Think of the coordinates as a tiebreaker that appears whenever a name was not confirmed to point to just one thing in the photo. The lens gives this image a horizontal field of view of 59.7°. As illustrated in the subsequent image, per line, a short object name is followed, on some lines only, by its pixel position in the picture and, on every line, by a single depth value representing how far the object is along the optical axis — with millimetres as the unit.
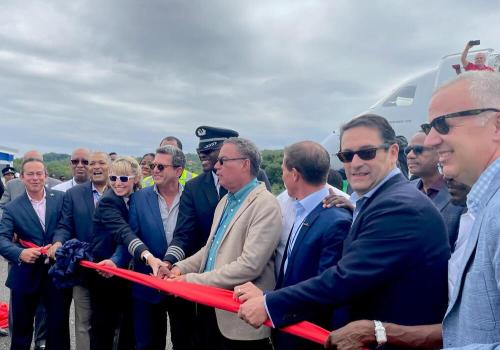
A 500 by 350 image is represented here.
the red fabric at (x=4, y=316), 5987
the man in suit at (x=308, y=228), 2598
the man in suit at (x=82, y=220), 4496
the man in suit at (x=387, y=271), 1987
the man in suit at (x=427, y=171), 3471
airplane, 9984
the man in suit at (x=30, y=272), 4508
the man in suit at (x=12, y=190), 6145
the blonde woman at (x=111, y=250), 4168
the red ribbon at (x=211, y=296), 2273
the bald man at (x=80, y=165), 5871
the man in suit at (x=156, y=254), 4061
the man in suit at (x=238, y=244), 3016
